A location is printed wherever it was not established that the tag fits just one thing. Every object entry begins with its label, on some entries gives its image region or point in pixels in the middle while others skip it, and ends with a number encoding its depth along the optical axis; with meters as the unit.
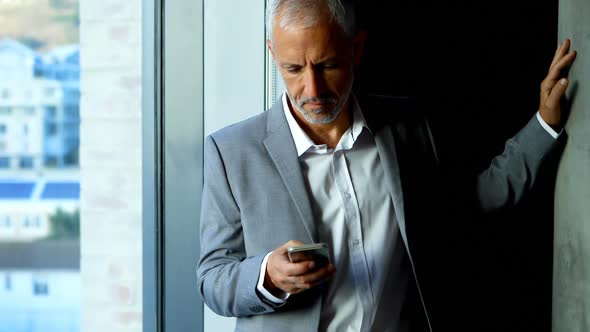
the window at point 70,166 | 2.21
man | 1.63
